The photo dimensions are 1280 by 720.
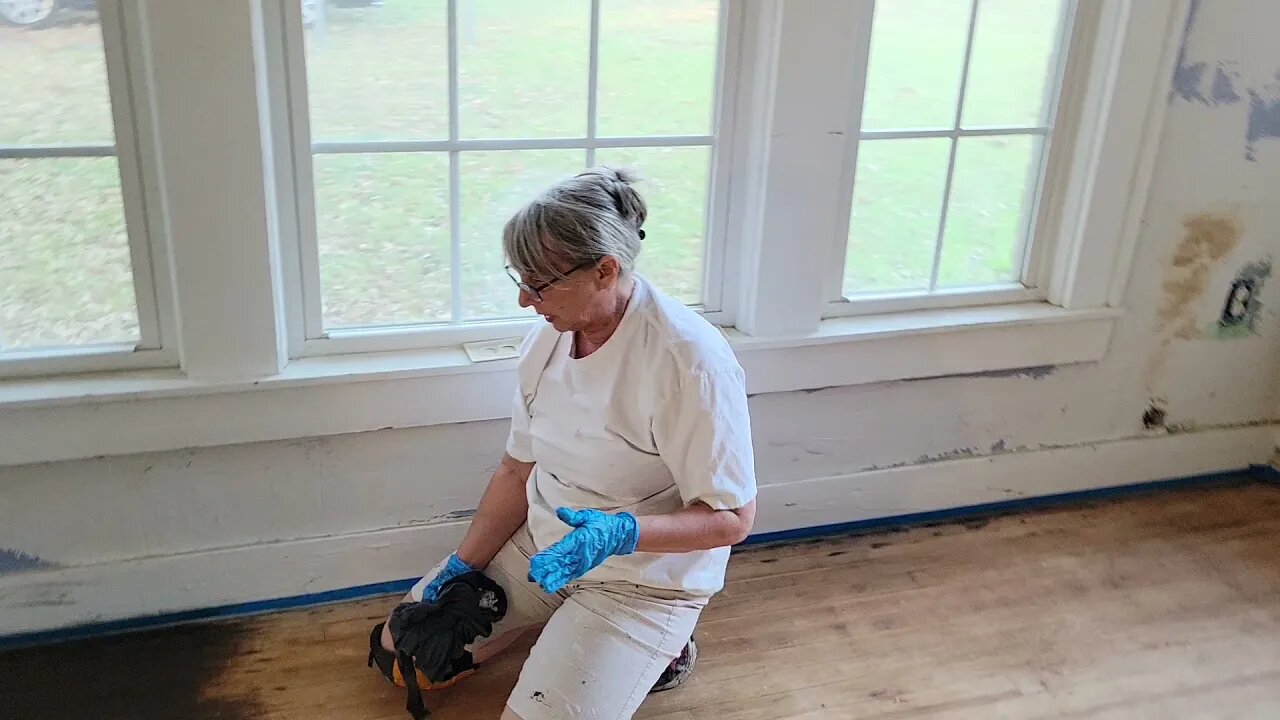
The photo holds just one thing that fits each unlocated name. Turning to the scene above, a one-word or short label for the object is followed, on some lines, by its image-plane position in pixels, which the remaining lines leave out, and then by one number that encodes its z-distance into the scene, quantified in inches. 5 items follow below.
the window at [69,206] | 70.2
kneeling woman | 64.3
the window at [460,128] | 77.8
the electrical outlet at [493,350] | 84.7
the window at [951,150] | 91.7
